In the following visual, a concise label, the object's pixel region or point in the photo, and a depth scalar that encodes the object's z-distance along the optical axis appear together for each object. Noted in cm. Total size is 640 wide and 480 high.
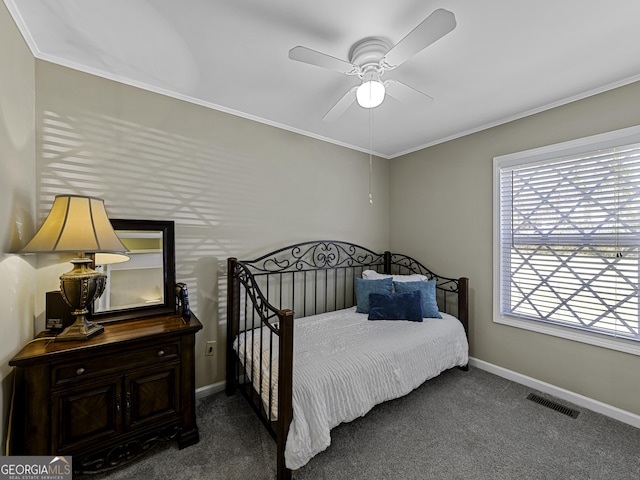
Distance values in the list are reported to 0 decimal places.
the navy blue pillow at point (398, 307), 260
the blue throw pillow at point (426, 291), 273
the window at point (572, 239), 203
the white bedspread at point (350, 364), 154
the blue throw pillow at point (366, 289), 287
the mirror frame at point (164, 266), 191
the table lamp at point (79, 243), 141
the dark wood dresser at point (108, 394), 137
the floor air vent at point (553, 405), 212
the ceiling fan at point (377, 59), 122
